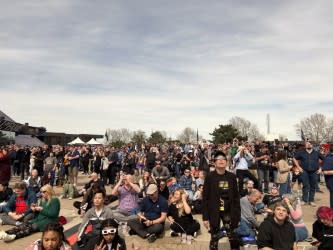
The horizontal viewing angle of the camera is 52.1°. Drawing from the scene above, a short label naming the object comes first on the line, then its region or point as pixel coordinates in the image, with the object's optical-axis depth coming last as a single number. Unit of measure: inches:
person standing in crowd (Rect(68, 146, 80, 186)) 581.6
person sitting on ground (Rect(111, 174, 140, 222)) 322.0
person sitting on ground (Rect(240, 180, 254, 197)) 346.7
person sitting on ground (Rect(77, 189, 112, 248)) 221.8
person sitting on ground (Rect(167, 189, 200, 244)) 275.7
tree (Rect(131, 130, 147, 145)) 2129.7
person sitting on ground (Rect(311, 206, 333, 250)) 196.2
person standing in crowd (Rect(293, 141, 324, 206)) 386.9
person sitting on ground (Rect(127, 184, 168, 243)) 279.7
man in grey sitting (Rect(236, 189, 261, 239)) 264.2
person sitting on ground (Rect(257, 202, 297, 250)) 178.4
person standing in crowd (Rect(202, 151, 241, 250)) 199.3
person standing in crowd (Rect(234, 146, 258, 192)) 423.2
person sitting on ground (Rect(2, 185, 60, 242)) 278.2
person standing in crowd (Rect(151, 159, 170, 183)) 426.3
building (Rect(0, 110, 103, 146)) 1585.6
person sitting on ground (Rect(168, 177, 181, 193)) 406.5
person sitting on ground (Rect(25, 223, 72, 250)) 145.8
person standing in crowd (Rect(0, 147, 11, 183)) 465.9
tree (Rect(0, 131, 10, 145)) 1385.6
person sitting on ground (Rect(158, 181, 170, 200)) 366.3
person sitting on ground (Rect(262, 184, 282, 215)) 285.3
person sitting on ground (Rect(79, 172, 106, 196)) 363.1
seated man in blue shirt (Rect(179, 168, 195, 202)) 424.5
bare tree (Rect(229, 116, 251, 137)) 3271.7
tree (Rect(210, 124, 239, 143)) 1804.9
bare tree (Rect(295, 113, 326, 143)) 2940.5
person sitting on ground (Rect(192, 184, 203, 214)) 374.0
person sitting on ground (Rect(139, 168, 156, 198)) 388.9
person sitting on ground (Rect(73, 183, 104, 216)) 300.2
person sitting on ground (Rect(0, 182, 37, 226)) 317.4
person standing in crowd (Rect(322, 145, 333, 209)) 326.5
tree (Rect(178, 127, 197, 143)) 3362.9
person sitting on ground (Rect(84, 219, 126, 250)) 163.0
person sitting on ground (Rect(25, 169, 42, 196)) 366.6
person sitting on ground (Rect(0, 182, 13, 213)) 365.4
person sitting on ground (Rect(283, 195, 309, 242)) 259.9
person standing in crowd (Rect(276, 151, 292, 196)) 396.5
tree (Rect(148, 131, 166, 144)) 2119.5
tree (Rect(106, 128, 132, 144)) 3184.1
